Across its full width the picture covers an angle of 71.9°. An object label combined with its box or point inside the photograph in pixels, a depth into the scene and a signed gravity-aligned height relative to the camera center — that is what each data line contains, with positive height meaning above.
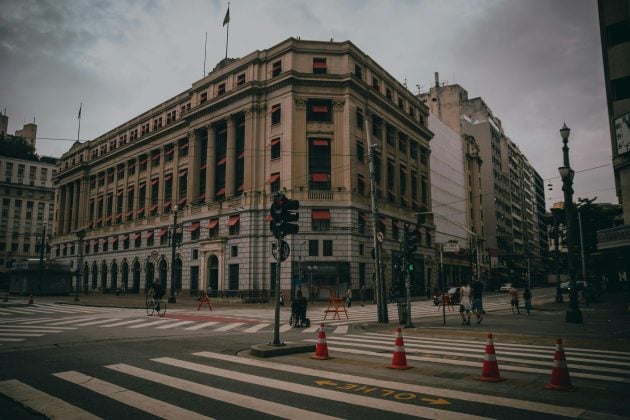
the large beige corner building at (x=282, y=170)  39.00 +10.33
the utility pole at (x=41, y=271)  41.51 +0.12
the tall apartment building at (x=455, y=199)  62.29 +11.46
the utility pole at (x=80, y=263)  62.94 +1.36
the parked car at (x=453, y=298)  32.29 -2.09
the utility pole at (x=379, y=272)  19.02 -0.07
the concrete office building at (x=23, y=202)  92.25 +15.30
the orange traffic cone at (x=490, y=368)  7.06 -1.60
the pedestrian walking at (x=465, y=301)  18.59 -1.34
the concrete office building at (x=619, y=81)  23.25 +10.40
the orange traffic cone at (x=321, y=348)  9.33 -1.66
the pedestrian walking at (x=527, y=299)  23.03 -1.57
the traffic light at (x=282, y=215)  10.71 +1.37
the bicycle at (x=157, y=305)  22.44 -1.76
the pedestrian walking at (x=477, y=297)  19.19 -1.22
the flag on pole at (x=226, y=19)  45.16 +26.07
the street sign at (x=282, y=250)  11.04 +0.54
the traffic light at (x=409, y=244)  17.38 +1.05
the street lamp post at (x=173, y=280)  35.16 -0.72
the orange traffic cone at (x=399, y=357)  8.17 -1.63
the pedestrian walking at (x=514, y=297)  23.73 -1.51
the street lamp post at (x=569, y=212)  18.09 +2.45
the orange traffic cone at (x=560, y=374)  6.46 -1.56
